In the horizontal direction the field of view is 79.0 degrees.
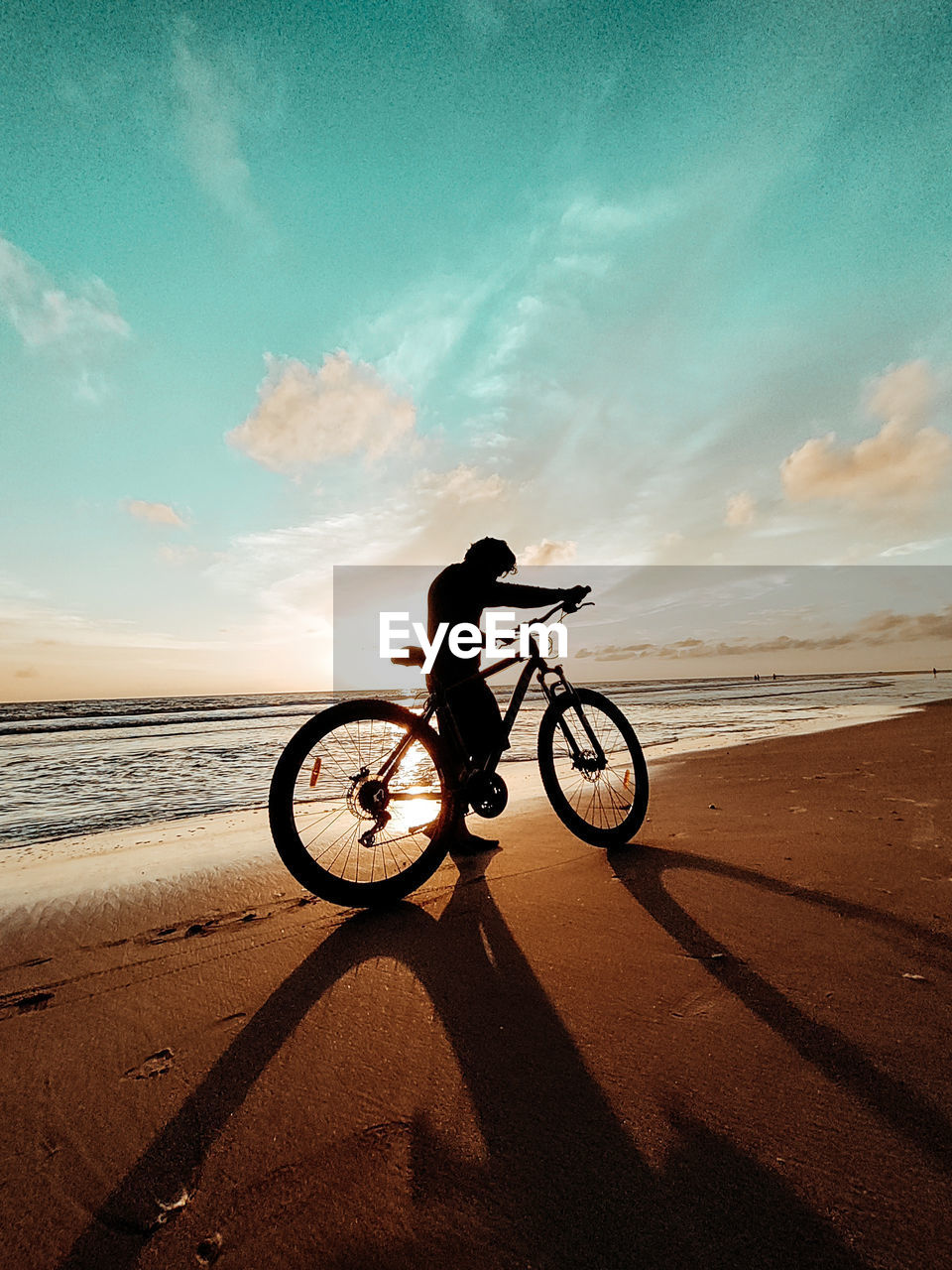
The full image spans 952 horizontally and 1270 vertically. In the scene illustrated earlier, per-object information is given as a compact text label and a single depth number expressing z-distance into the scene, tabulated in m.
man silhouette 3.68
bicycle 2.91
